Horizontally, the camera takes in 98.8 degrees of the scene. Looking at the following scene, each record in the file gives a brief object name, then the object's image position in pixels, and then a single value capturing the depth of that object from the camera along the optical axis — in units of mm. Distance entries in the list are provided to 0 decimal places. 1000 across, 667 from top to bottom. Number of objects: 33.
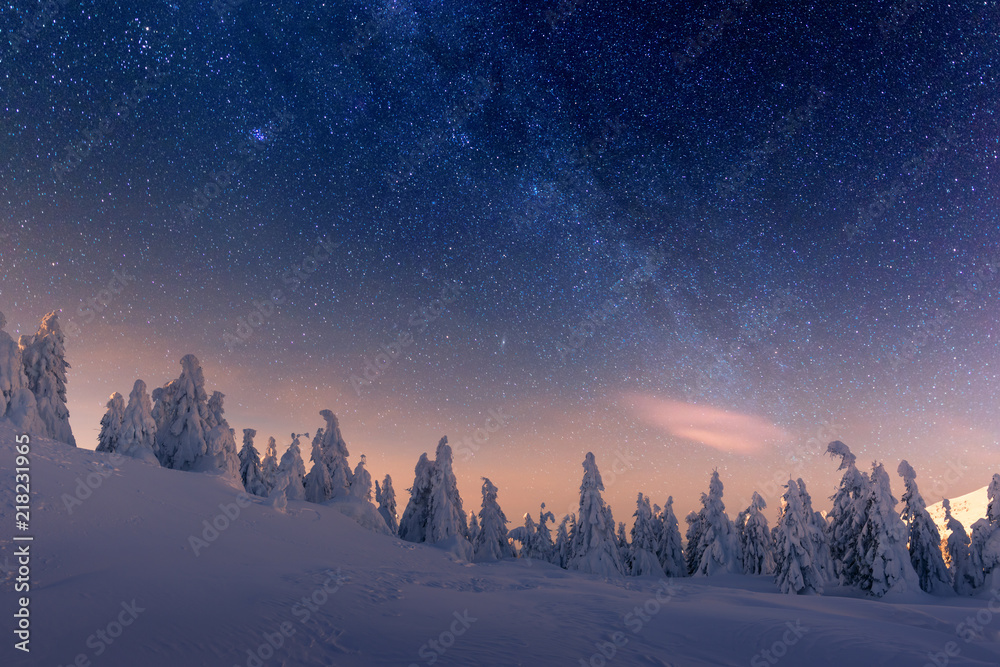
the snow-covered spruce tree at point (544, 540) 58219
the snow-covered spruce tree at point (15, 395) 23609
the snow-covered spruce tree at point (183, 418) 31016
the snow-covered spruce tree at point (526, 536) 60719
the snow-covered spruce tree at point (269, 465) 46434
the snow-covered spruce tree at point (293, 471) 36628
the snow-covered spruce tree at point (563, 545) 54481
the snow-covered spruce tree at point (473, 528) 47156
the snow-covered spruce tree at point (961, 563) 29062
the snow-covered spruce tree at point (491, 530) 45719
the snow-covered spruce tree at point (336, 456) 40312
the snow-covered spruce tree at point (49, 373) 28750
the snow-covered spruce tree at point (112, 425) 34938
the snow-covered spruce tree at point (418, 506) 39062
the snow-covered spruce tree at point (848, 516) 30750
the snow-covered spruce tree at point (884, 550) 27781
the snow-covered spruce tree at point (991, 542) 27641
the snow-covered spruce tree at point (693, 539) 46994
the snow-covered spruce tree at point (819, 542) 37688
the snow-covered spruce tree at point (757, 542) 43062
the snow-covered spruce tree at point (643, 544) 44656
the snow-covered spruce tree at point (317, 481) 39656
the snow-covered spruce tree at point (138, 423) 32750
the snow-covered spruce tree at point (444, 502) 37688
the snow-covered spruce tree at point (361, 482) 38906
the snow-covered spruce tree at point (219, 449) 30844
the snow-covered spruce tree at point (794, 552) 31953
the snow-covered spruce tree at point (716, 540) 41344
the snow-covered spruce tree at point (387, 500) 52531
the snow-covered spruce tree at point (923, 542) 29641
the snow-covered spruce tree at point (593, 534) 37688
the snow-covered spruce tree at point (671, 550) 47625
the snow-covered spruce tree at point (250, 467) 43688
